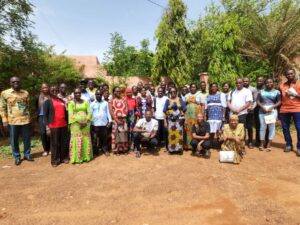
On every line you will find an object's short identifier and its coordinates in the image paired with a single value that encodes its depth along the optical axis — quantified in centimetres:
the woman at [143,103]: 620
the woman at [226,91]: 632
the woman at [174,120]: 590
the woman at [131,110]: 611
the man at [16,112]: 532
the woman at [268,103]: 592
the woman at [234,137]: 532
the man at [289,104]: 579
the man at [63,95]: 576
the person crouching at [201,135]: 562
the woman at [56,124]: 519
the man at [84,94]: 599
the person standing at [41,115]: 594
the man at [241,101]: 590
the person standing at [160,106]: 608
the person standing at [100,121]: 579
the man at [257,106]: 625
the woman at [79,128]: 528
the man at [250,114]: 613
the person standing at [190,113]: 603
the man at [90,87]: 643
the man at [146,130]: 588
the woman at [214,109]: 590
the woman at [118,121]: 583
